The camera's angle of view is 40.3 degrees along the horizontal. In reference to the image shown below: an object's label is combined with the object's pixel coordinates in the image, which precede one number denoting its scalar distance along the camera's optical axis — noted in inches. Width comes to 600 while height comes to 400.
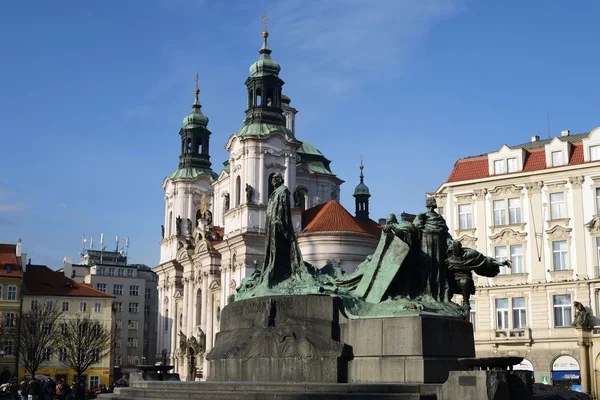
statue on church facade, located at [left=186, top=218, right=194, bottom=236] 2832.2
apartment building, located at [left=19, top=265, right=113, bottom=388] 2502.5
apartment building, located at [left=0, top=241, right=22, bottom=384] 2347.4
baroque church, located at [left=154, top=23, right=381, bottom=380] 2267.5
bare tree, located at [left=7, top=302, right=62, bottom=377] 2048.6
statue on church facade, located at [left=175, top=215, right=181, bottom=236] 2819.9
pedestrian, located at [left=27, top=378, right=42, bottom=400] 910.4
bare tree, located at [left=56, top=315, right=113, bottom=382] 2156.7
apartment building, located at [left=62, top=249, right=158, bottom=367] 3688.5
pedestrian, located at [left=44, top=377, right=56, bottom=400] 1031.6
